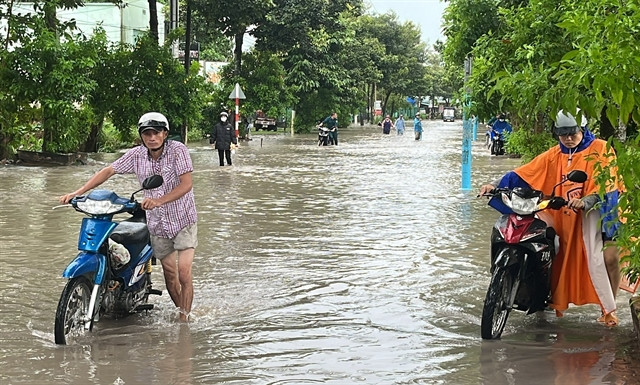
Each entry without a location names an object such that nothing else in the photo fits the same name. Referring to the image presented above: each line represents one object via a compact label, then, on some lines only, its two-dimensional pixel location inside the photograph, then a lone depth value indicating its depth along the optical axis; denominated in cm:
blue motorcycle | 626
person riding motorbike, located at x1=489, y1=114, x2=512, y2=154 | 3117
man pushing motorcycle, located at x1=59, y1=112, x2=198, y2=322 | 678
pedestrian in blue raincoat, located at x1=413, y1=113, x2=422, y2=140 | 4775
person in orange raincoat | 664
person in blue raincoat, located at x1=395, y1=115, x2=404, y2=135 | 5732
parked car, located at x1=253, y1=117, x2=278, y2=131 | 5647
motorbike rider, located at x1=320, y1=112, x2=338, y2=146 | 4006
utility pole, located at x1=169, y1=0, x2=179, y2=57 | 3100
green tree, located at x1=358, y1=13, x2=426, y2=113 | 8206
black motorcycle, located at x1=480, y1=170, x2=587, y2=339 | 636
